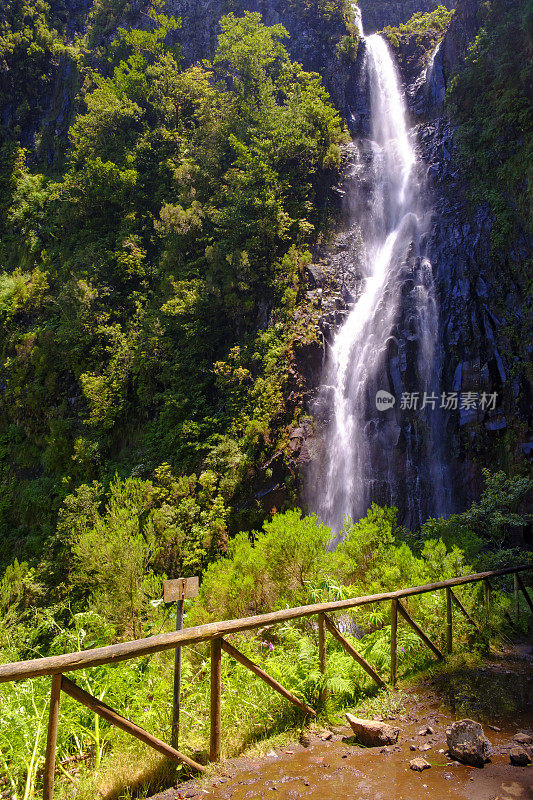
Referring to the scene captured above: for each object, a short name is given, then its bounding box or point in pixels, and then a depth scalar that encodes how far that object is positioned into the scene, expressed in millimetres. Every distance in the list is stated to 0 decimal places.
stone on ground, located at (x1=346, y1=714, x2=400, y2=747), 3566
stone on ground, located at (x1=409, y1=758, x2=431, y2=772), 3186
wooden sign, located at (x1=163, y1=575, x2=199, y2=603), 3646
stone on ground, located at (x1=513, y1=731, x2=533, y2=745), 3551
